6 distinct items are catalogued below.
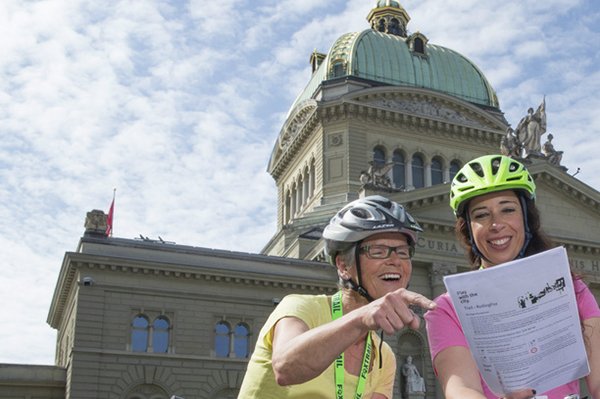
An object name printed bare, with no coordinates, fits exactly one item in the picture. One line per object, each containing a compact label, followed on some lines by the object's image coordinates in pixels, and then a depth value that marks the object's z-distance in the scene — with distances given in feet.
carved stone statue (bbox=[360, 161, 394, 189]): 135.33
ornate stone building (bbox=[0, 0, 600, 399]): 116.88
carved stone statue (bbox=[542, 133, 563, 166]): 146.20
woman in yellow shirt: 14.07
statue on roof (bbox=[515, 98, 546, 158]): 146.10
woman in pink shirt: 16.44
